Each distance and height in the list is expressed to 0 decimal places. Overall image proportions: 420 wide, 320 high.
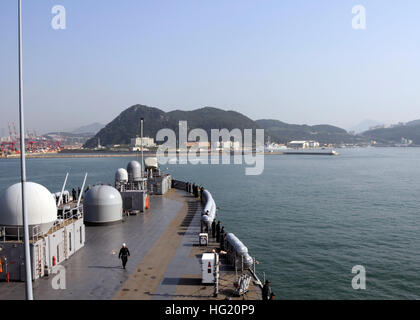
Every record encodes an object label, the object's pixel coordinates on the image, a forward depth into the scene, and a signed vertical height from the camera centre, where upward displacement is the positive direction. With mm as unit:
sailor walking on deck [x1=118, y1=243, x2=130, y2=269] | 18438 -5488
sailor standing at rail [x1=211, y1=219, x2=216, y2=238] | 24812 -5759
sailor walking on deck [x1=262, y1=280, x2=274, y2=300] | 14727 -6026
